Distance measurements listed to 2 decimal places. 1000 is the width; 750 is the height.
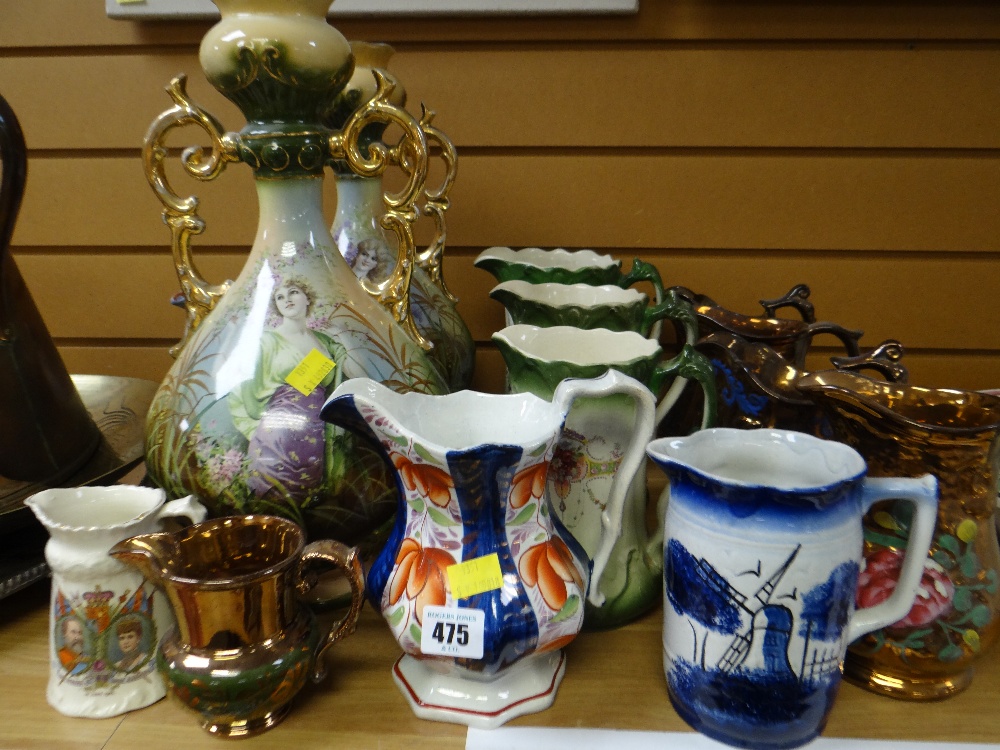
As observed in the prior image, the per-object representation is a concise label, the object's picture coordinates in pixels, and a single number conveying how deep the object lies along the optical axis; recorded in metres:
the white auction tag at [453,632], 0.60
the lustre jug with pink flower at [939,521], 0.62
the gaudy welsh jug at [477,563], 0.60
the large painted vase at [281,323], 0.70
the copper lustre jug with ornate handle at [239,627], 0.59
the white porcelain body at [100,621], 0.63
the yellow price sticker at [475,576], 0.61
